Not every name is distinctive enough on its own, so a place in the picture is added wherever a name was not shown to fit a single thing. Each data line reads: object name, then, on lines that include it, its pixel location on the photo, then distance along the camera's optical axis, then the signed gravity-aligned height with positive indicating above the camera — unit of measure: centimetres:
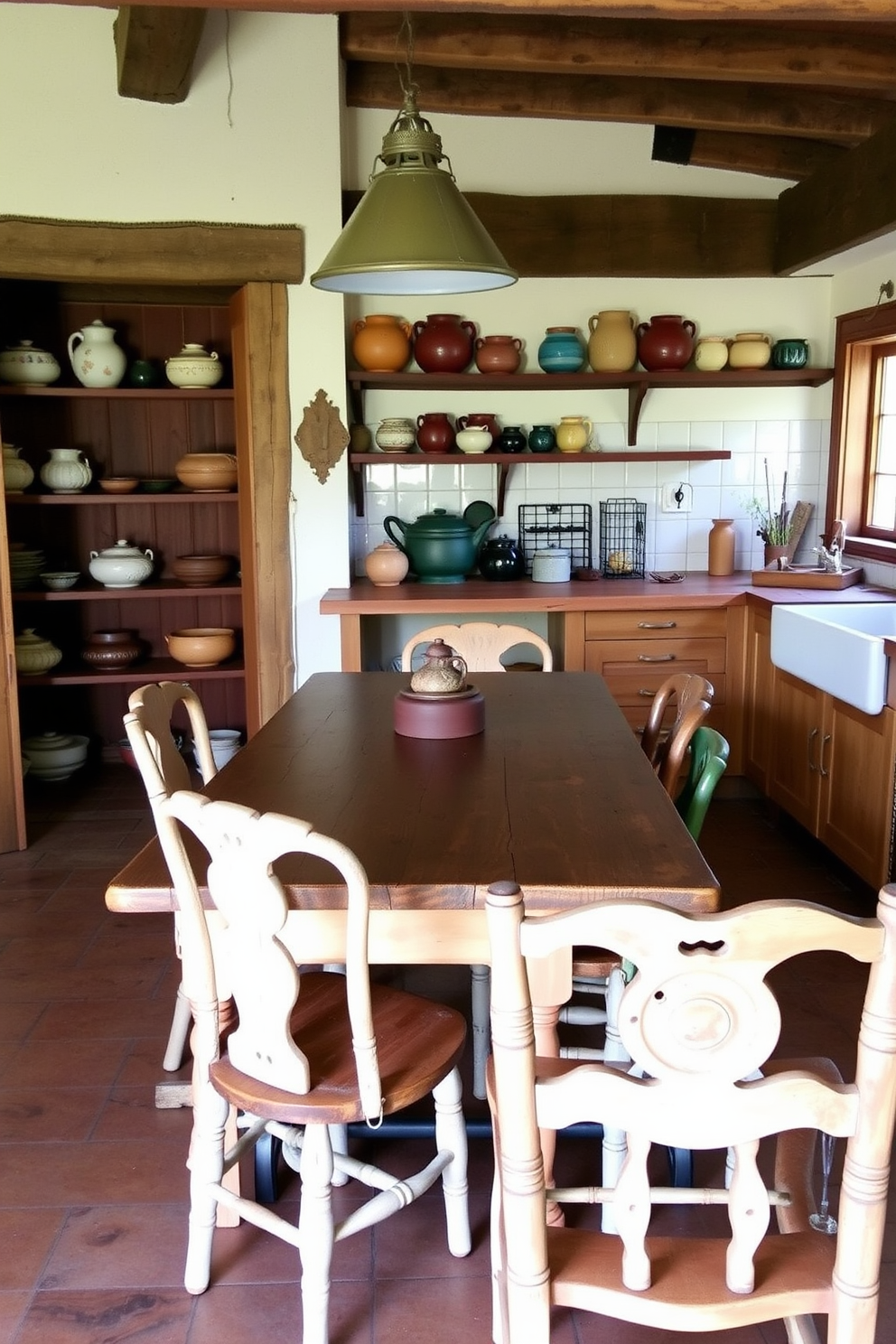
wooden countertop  416 -48
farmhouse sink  323 -55
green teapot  456 -32
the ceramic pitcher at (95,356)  460 +43
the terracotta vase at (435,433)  472 +13
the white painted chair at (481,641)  337 -51
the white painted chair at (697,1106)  117 -68
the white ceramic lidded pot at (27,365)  448 +38
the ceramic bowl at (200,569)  484 -43
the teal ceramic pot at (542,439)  475 +10
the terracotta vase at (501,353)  466 +44
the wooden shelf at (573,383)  462 +33
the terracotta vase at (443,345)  461 +47
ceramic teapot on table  252 -45
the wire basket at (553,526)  498 -26
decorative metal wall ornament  441 +11
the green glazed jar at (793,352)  472 +45
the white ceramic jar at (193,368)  468 +39
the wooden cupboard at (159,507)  442 -18
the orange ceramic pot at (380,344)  457 +47
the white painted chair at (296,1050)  152 -91
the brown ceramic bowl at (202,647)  480 -74
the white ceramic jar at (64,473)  462 -3
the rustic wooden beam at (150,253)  413 +76
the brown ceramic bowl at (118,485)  473 -8
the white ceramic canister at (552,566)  465 -40
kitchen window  461 +12
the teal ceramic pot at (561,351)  466 +45
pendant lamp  223 +47
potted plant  479 -25
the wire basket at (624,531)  499 -28
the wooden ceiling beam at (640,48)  357 +135
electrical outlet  499 -14
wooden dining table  170 -60
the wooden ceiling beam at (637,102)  414 +135
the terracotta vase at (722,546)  483 -33
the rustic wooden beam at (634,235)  474 +93
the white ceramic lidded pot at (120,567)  474 -41
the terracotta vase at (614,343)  468 +49
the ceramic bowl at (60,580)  469 -46
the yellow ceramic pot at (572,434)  475 +12
